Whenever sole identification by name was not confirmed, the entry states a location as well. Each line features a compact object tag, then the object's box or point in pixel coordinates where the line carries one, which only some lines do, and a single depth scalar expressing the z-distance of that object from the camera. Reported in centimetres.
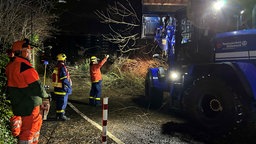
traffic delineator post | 338
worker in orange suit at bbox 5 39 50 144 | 282
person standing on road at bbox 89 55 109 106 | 685
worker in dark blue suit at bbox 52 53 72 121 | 541
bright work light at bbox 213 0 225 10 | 470
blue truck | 410
